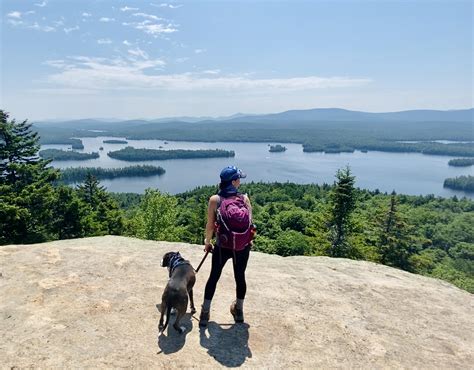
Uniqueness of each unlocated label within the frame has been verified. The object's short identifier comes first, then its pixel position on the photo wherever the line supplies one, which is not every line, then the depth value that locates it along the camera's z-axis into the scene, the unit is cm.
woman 549
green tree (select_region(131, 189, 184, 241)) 3347
